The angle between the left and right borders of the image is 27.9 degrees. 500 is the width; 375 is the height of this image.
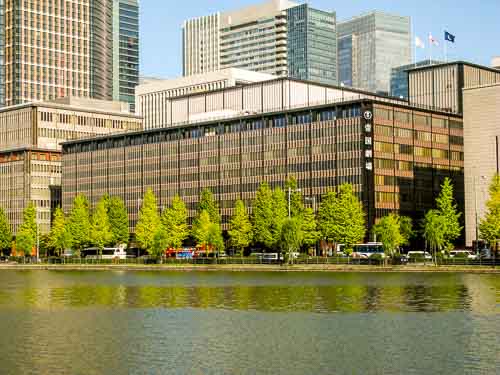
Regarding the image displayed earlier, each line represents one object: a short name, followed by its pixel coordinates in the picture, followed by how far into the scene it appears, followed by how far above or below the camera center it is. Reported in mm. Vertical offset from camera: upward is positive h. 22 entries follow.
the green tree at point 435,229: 157625 +262
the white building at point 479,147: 178875 +14966
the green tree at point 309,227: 178875 +860
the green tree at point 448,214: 167375 +2767
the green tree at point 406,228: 188500 +559
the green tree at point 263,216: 179000 +2951
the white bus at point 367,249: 179125 -3192
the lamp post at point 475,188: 177625 +7459
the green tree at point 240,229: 190875 +662
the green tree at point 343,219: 172750 +2173
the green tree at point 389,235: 157375 -608
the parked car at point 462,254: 157300 -3805
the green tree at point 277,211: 177125 +3780
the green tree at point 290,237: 161250 -790
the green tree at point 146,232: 196125 +263
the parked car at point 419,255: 159538 -3966
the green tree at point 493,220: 148500 +1508
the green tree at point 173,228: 196775 +1007
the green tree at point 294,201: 181750 +5631
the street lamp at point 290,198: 172750 +6174
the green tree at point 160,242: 182625 -1590
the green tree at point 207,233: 186750 -35
